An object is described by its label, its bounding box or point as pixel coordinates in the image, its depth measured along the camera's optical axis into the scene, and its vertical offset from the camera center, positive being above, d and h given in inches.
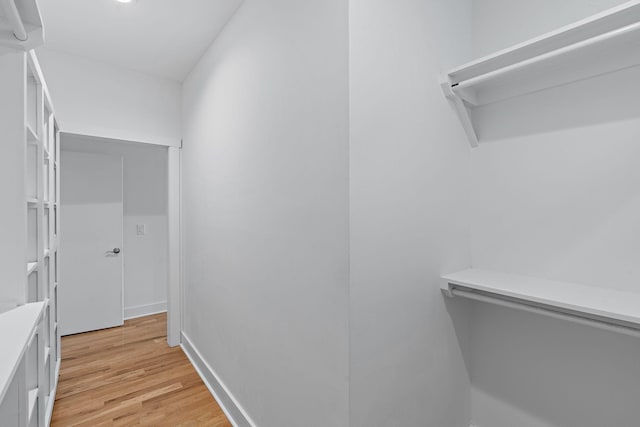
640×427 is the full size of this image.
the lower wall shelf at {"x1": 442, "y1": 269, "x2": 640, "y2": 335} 39.5 -12.2
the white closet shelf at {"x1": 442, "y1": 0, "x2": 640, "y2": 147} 39.7 +23.5
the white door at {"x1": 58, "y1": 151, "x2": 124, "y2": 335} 128.1 -10.9
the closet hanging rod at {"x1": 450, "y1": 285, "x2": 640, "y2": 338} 40.4 -15.1
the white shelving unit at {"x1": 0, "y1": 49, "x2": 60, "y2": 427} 48.2 +0.0
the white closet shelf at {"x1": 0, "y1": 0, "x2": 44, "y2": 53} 34.9 +23.3
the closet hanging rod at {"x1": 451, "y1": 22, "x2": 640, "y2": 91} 38.6 +23.0
